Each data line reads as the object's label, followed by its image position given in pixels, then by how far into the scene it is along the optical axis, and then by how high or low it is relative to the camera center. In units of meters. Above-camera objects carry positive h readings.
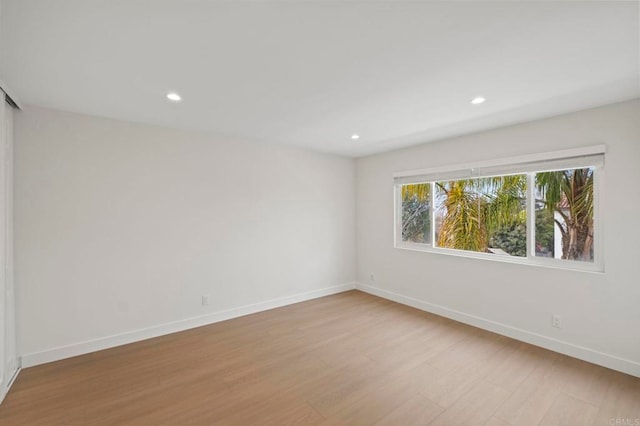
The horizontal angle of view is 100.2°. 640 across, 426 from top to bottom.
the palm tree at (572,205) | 2.70 +0.07
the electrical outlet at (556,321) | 2.73 -1.13
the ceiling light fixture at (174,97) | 2.32 +1.05
